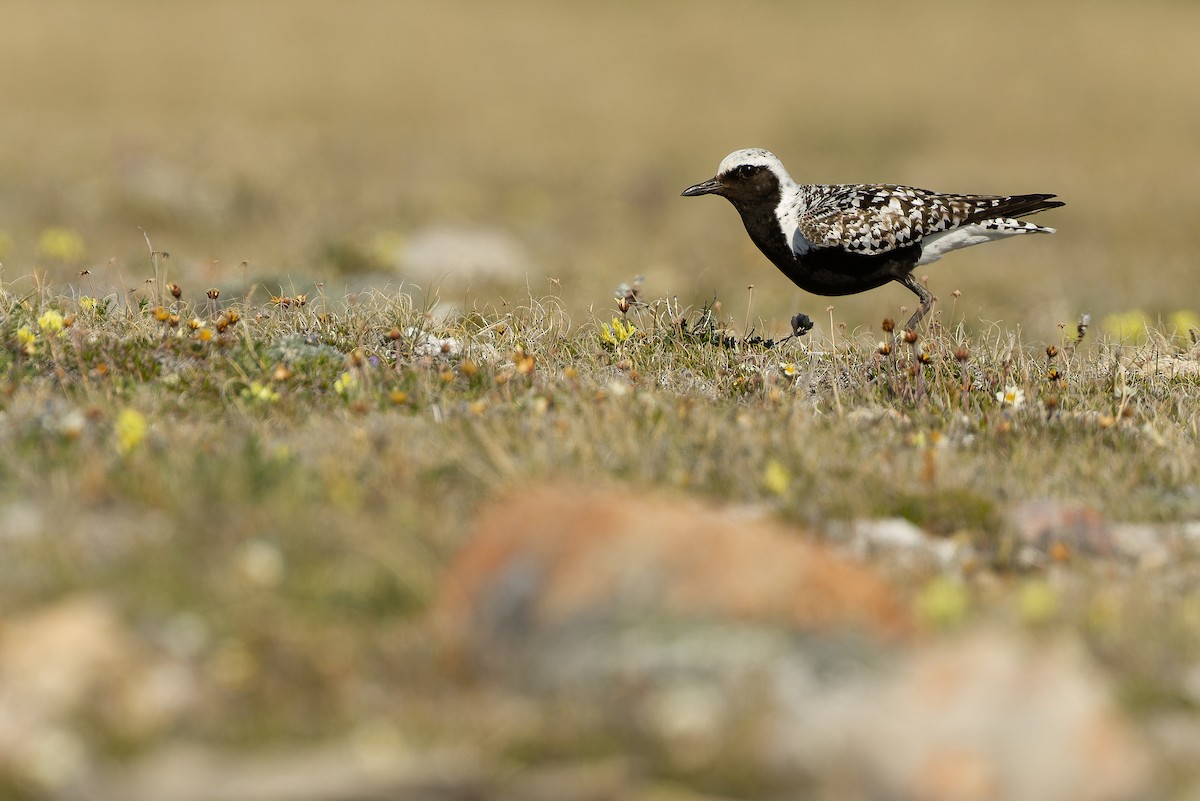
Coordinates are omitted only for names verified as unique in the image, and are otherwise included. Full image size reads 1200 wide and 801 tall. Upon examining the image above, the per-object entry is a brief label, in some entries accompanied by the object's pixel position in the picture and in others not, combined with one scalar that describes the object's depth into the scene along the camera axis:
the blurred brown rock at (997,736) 7.45
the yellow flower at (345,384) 14.73
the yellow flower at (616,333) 17.41
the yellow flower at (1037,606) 9.77
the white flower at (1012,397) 15.80
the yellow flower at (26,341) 14.95
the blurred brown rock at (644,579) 8.84
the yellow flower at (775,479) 12.25
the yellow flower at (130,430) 11.82
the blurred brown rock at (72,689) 7.73
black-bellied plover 19.84
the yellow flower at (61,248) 30.05
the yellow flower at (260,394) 14.34
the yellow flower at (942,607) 9.57
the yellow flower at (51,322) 15.41
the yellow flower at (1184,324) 20.43
